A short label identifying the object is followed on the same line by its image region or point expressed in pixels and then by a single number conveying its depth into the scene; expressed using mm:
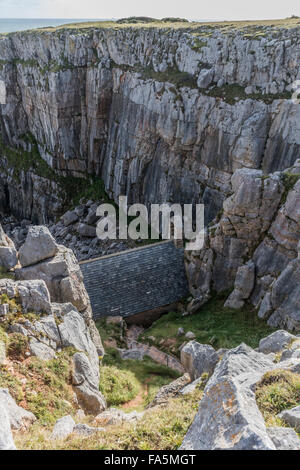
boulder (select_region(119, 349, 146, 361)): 20531
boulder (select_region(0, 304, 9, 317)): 13812
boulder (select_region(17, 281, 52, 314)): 14594
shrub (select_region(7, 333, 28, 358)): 13070
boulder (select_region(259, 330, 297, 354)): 14820
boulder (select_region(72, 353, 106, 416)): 13703
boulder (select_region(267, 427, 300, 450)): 6918
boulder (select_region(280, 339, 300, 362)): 12555
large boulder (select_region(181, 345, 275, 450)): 6789
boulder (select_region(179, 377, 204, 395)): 12881
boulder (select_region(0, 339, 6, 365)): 12388
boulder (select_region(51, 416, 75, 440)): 9602
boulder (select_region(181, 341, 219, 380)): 15000
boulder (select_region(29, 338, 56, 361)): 13438
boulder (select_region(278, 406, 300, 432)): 8086
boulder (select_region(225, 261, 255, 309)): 23000
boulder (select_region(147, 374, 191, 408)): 13695
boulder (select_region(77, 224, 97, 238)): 42812
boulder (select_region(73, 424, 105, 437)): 9391
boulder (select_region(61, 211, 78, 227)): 46281
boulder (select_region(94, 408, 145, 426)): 10859
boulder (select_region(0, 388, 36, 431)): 10156
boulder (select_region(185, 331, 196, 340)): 21766
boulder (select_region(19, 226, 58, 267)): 17281
